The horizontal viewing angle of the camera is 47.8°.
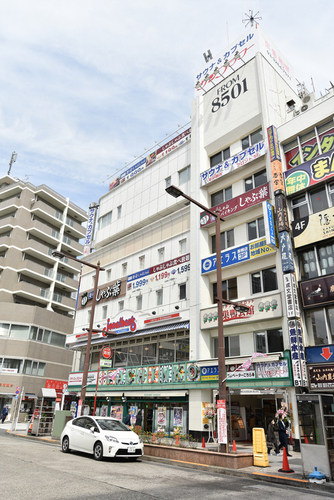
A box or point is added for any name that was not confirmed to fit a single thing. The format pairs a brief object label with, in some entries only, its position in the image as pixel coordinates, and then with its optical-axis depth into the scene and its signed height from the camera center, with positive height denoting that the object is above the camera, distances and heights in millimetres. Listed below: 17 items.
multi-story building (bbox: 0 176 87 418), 46969 +18363
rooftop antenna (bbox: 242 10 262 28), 29327 +29121
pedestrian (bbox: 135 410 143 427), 19297 +203
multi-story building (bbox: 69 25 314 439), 21875 +10028
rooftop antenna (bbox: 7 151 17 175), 64613 +40918
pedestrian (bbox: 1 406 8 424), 39234 +380
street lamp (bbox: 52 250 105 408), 20609 +3109
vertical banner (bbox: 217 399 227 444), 13281 +213
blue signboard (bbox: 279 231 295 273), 19953 +8670
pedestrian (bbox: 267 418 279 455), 16905 -259
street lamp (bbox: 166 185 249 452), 13773 +4421
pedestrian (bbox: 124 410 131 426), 19638 +182
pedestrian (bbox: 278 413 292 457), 15312 -113
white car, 13133 -520
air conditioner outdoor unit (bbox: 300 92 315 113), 24922 +20434
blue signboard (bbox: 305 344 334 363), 18141 +3450
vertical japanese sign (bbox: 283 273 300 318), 19183 +6300
